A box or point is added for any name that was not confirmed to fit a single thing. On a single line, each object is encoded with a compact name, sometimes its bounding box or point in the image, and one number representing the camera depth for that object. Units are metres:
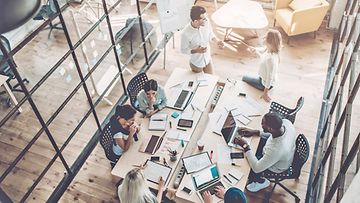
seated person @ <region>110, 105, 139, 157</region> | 4.30
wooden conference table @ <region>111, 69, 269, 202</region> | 4.20
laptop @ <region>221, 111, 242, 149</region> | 4.40
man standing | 5.14
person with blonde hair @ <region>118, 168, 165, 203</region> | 3.52
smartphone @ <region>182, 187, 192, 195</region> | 4.02
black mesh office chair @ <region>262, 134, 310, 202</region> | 4.19
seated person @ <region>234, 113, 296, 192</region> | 3.92
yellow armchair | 6.30
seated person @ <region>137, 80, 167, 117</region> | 4.67
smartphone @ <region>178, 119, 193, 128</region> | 4.64
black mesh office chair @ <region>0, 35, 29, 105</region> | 5.46
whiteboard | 5.72
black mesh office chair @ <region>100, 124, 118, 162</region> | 4.44
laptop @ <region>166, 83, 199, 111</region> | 4.85
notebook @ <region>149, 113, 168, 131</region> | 4.61
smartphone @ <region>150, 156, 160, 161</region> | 4.31
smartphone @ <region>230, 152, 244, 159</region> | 4.28
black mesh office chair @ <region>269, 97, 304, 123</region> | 4.56
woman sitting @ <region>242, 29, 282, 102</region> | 4.69
